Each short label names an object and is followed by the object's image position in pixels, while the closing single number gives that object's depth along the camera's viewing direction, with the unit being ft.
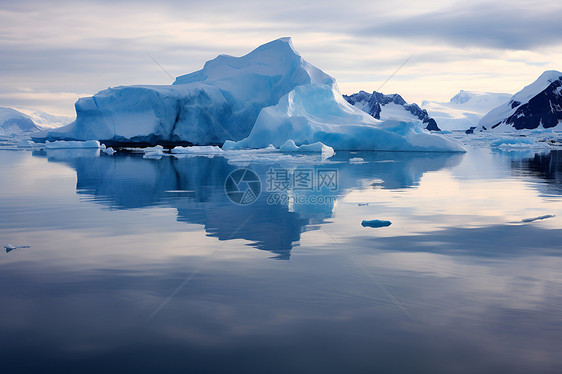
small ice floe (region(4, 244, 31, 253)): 17.81
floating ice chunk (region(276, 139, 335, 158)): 84.18
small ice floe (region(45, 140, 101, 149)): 117.19
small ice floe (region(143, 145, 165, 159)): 82.74
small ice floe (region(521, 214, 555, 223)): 23.41
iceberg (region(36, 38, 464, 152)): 98.32
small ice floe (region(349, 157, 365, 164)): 66.92
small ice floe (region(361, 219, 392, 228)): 22.11
